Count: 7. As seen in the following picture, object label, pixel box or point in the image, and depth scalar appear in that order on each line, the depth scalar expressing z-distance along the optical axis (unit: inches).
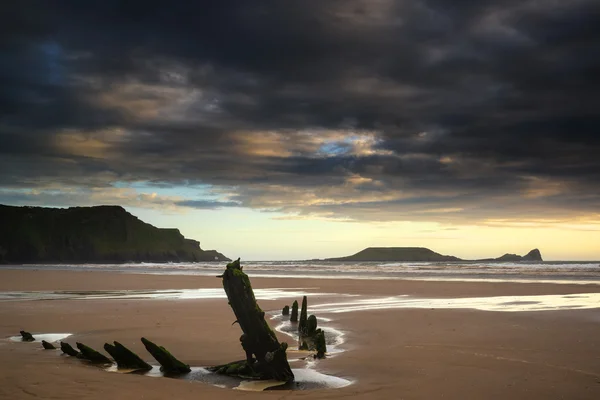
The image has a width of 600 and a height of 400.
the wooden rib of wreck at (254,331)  381.4
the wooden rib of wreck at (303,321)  582.6
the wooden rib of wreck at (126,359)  420.8
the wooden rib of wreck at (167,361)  405.4
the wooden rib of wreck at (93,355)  441.1
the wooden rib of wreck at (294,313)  737.6
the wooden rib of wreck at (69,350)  459.8
